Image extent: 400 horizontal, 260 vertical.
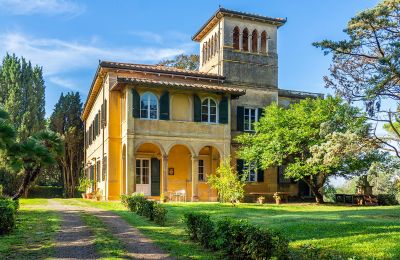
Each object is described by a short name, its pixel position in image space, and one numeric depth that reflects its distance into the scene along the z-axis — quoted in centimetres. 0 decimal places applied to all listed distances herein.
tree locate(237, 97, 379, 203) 2497
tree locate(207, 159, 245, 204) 2091
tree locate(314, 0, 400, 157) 1486
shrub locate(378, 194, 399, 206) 2811
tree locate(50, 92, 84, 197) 4178
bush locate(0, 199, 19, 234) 1185
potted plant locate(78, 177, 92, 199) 3055
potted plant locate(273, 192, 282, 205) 2622
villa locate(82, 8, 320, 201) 2553
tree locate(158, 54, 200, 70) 4409
